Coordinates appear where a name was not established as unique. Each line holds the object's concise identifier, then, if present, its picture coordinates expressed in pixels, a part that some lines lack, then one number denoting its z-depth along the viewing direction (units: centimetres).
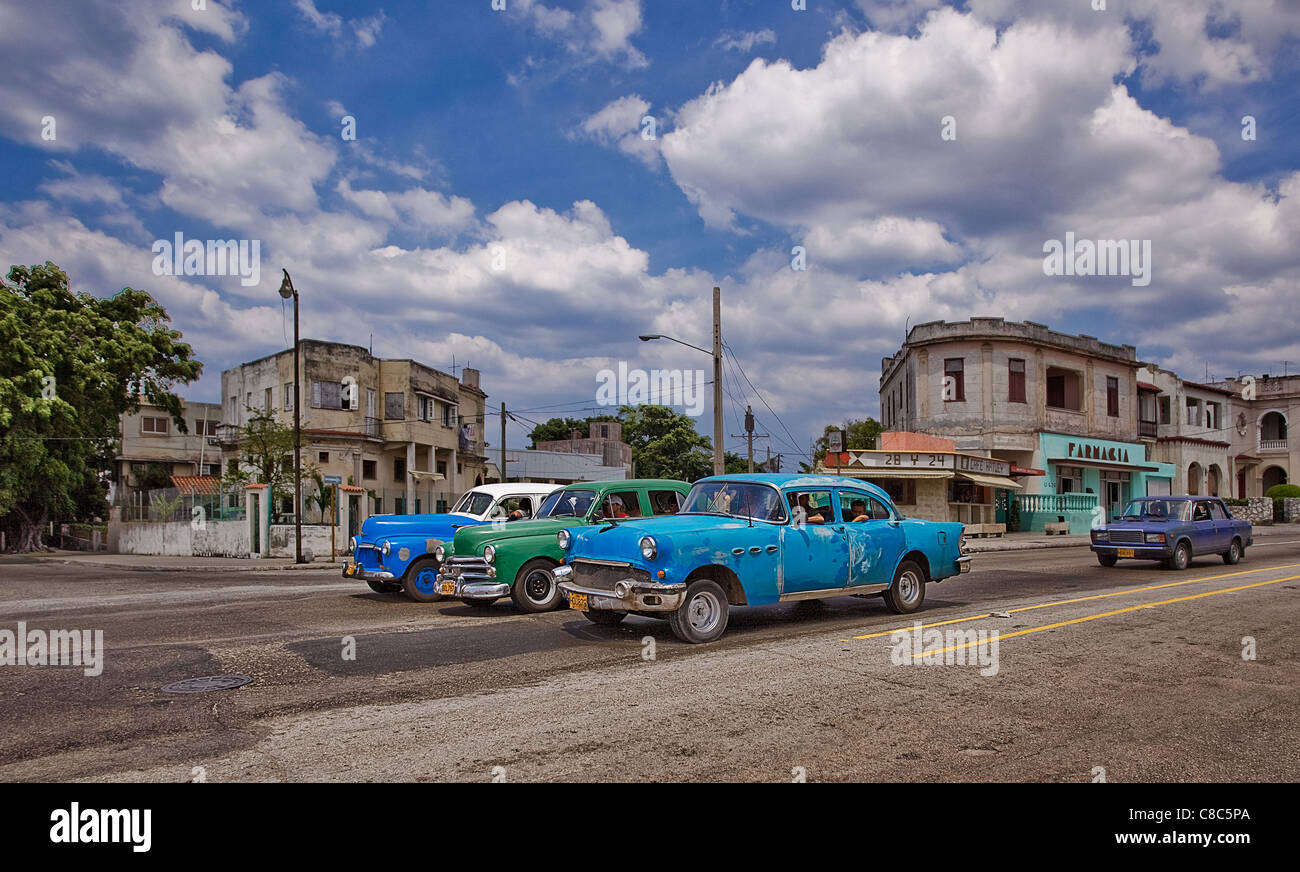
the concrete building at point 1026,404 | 3775
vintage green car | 1114
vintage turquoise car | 867
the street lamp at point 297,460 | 2591
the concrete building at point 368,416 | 4122
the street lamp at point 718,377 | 2516
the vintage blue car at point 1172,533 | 1711
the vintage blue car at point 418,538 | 1319
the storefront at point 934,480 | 3284
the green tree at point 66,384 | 3506
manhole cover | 704
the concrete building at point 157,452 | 5353
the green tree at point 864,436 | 4647
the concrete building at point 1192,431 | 4734
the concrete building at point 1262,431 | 5700
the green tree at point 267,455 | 3231
